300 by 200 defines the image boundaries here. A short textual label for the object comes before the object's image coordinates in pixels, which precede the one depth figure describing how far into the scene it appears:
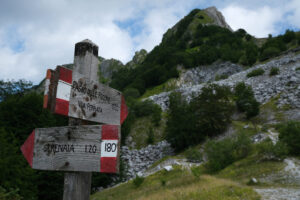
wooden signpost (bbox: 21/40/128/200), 2.13
